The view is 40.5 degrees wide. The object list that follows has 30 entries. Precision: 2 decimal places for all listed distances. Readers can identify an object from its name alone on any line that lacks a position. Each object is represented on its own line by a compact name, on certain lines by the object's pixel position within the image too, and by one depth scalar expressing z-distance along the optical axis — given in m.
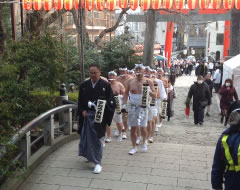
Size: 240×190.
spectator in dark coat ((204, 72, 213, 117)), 13.78
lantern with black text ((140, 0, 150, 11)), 14.09
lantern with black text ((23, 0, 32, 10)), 13.81
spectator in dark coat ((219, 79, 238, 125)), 10.57
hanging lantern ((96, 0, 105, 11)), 14.33
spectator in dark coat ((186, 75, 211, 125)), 10.48
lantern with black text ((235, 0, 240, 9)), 13.54
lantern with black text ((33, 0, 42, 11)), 13.36
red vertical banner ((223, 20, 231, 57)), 30.34
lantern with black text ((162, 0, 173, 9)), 14.21
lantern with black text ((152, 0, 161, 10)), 14.15
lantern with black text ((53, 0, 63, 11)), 13.83
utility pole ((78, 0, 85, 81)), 7.60
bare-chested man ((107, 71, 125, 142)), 7.43
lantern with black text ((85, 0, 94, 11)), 14.22
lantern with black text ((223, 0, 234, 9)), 13.55
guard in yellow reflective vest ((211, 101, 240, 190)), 2.96
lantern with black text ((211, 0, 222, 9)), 13.93
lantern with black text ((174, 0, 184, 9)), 14.30
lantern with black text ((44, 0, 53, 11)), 13.57
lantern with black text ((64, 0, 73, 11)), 13.95
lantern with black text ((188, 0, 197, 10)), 14.54
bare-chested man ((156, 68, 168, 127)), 8.40
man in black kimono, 5.15
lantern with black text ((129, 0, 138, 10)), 14.12
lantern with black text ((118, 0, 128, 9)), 14.24
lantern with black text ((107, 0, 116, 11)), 14.38
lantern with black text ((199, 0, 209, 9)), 14.24
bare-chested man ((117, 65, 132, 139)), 8.03
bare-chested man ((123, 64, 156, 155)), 6.17
